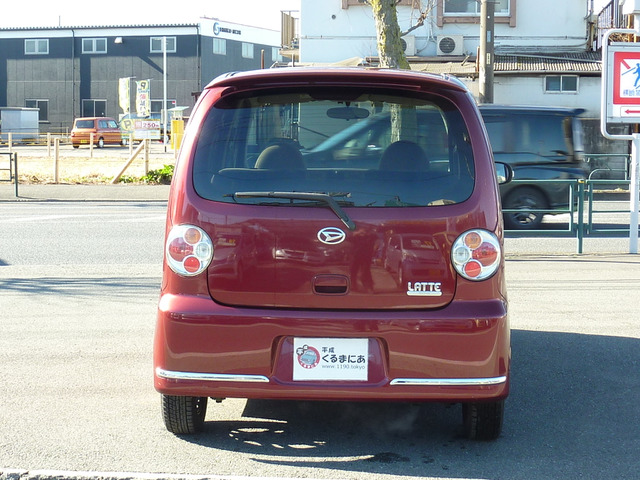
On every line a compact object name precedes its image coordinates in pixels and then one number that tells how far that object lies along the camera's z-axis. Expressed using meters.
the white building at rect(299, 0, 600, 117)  27.55
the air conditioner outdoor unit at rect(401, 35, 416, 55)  28.38
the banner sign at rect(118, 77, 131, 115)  49.28
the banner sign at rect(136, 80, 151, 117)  43.00
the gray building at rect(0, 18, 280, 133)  62.91
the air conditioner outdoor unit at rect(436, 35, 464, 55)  28.22
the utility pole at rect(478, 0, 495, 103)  18.28
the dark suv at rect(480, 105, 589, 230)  14.88
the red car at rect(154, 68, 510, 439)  4.16
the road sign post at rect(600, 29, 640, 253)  11.41
